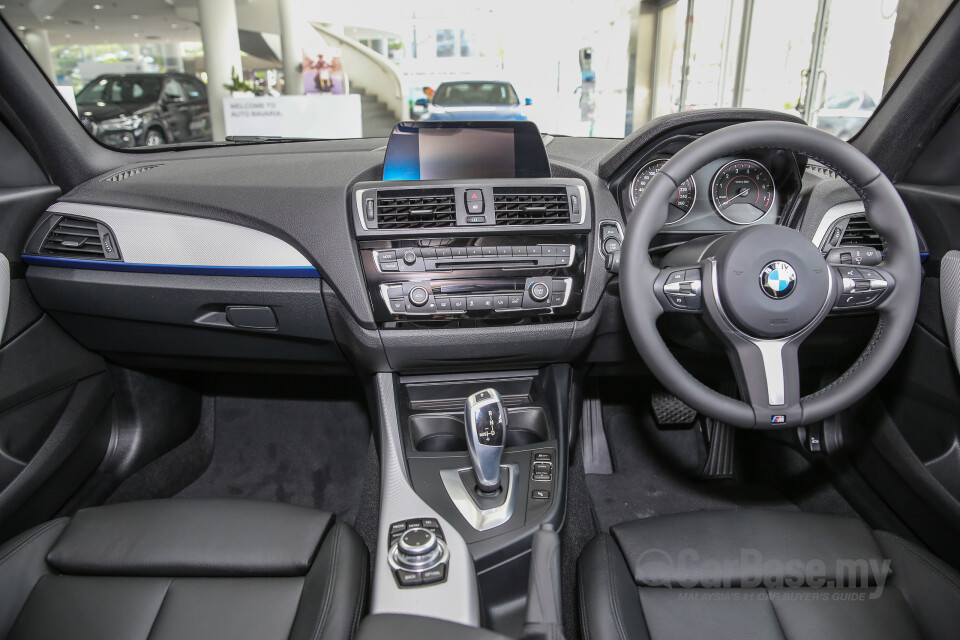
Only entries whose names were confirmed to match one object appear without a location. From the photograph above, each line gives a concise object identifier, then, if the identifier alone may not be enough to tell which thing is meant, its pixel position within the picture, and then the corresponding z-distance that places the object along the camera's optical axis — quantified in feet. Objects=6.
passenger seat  3.74
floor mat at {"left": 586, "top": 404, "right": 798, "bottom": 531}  6.95
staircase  20.05
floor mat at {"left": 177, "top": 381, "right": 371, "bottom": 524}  7.30
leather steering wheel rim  3.76
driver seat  3.74
